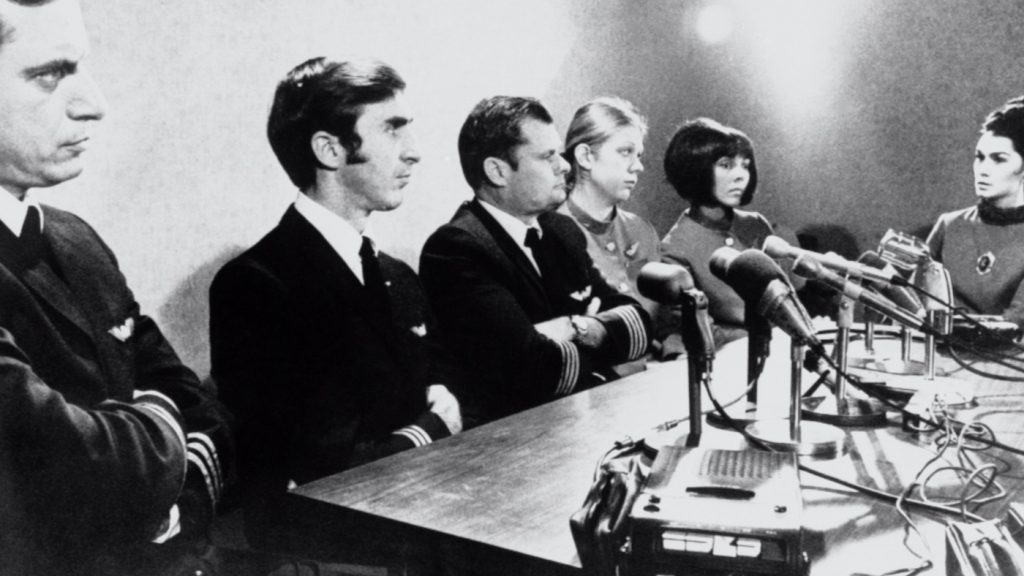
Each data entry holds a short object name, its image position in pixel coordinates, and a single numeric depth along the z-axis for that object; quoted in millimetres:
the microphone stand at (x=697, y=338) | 1451
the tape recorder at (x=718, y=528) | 983
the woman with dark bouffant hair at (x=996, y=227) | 3494
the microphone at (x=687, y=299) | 1452
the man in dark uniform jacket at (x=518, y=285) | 2363
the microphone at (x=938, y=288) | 2154
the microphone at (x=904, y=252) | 2411
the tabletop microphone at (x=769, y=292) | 1448
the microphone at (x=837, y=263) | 1857
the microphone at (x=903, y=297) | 2297
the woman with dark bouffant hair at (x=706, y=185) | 3791
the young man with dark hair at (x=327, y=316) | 1883
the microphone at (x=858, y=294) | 1710
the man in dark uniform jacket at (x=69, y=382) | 1179
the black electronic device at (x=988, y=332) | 2492
